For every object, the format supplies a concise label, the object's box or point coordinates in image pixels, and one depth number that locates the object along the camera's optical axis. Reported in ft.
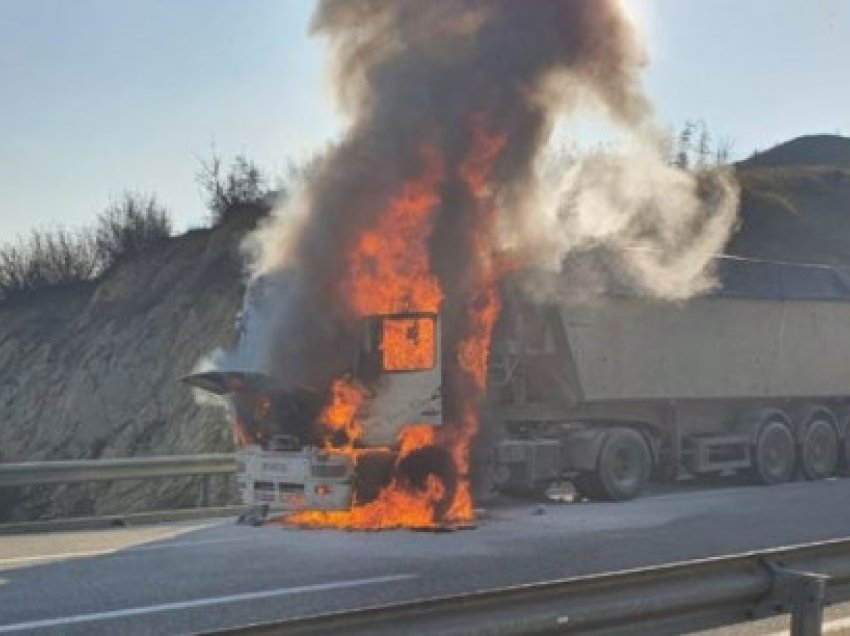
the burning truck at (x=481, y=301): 41.11
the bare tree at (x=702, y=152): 147.36
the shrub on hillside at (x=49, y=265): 145.79
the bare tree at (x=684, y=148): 135.91
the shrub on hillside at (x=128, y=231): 136.87
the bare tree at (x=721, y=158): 155.82
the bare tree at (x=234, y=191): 122.93
